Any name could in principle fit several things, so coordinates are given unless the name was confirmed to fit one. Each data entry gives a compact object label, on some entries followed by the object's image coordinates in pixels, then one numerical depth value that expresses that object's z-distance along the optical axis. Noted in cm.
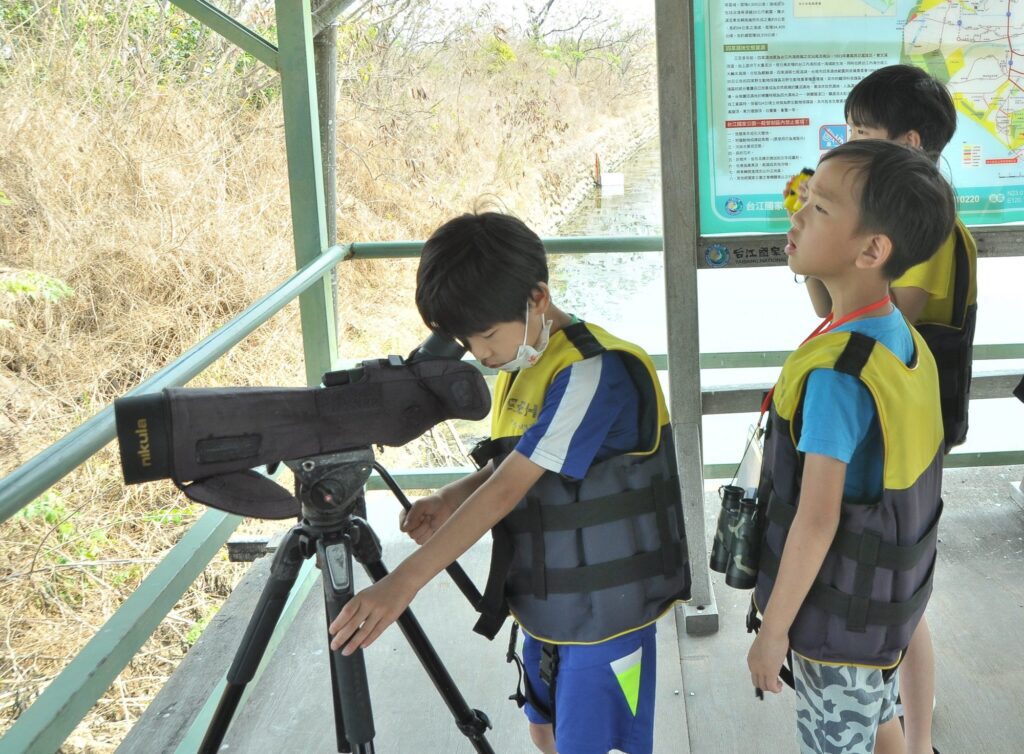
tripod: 113
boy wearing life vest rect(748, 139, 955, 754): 129
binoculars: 148
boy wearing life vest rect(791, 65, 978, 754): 165
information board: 225
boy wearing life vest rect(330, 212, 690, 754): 128
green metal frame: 126
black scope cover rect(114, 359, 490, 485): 100
